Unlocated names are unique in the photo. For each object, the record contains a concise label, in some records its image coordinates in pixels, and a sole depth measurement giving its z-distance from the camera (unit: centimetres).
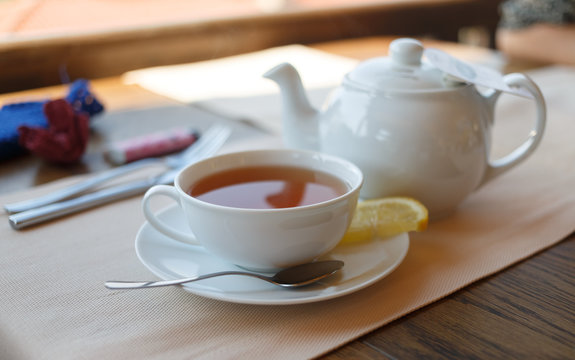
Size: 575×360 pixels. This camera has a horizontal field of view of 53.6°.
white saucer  46
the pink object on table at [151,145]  85
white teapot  61
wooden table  43
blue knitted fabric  83
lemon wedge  56
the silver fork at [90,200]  63
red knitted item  80
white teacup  46
